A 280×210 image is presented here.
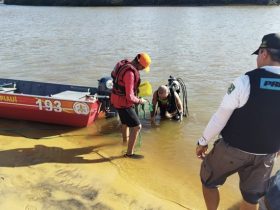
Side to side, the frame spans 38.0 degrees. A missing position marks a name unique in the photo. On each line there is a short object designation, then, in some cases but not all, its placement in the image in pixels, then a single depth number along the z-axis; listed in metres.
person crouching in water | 7.97
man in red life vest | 5.61
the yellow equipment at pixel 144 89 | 6.86
